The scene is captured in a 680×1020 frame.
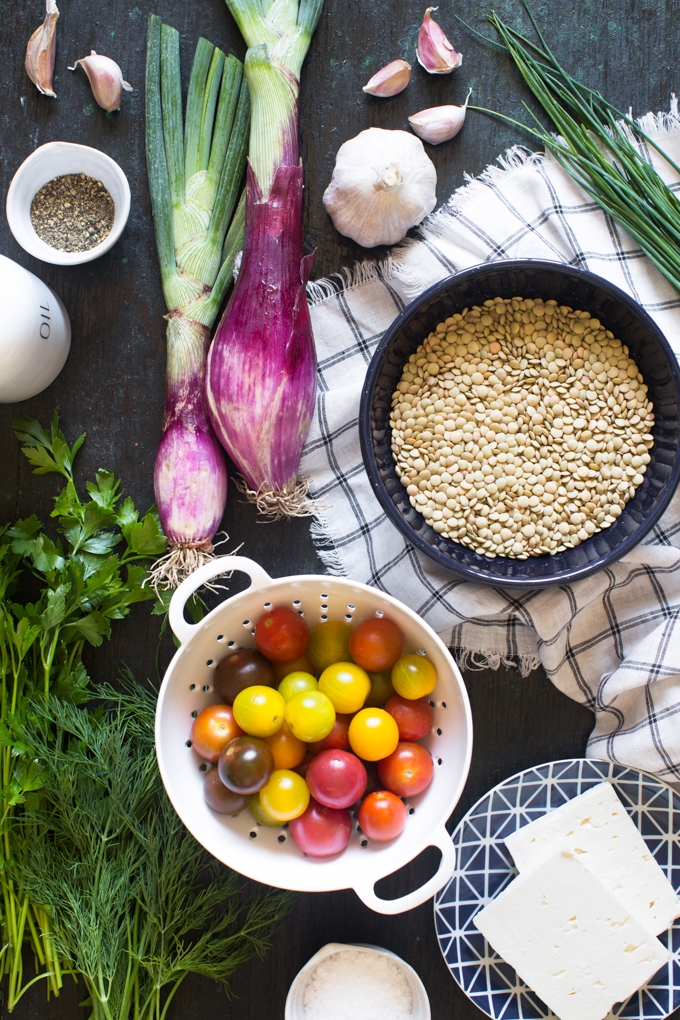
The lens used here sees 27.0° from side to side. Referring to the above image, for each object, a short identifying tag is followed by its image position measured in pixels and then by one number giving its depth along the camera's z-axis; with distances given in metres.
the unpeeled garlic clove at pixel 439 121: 0.77
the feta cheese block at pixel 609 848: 0.76
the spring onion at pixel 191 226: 0.77
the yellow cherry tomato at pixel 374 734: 0.72
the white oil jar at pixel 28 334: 0.73
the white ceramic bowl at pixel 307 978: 0.76
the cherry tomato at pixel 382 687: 0.74
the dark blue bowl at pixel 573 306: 0.73
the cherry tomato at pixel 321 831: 0.72
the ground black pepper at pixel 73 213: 0.77
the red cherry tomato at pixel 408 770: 0.72
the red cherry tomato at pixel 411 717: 0.73
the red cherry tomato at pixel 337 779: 0.71
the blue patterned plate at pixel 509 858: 0.77
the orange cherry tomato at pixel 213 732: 0.73
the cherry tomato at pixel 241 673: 0.74
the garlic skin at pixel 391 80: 0.77
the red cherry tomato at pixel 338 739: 0.73
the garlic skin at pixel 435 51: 0.77
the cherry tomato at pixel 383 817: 0.71
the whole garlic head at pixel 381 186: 0.74
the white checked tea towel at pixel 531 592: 0.77
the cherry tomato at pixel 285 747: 0.73
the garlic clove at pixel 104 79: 0.78
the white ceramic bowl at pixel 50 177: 0.76
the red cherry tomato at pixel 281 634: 0.74
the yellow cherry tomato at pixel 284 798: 0.72
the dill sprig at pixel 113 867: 0.75
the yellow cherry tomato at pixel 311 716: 0.71
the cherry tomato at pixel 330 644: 0.75
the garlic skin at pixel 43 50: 0.78
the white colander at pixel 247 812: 0.71
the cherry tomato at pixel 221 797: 0.72
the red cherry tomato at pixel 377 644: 0.73
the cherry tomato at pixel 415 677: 0.73
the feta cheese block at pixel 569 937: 0.76
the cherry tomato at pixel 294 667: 0.75
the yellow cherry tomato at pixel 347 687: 0.73
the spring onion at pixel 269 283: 0.75
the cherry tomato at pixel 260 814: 0.73
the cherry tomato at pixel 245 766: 0.71
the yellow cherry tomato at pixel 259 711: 0.72
